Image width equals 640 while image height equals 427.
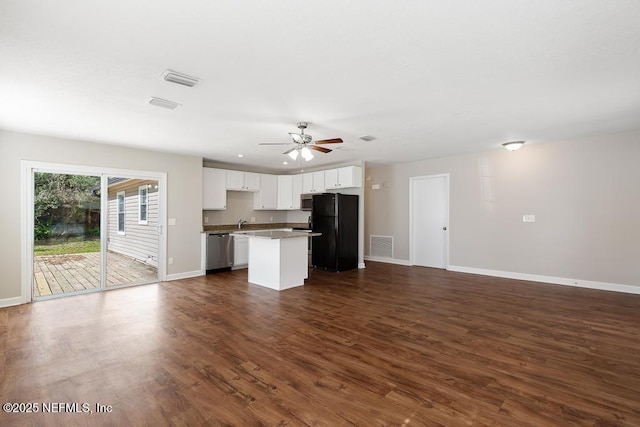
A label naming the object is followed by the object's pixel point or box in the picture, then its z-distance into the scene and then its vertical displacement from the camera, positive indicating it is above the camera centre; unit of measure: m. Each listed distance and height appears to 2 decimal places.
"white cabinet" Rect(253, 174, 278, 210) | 7.80 +0.56
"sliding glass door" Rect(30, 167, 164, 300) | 4.62 -0.25
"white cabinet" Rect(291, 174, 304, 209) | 7.85 +0.65
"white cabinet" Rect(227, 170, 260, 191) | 7.05 +0.83
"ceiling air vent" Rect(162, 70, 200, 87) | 2.64 +1.23
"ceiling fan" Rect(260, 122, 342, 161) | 4.22 +0.99
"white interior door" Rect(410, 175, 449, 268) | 6.80 -0.12
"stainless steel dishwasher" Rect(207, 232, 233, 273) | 6.43 -0.78
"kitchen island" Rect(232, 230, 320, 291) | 5.01 -0.76
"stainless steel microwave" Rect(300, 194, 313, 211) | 7.69 +0.34
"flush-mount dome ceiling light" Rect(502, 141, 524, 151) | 5.08 +1.19
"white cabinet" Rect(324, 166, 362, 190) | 6.76 +0.87
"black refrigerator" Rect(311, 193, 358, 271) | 6.55 -0.35
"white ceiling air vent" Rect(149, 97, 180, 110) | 3.23 +1.23
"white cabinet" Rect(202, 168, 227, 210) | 6.61 +0.59
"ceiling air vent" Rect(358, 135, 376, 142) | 4.76 +1.24
